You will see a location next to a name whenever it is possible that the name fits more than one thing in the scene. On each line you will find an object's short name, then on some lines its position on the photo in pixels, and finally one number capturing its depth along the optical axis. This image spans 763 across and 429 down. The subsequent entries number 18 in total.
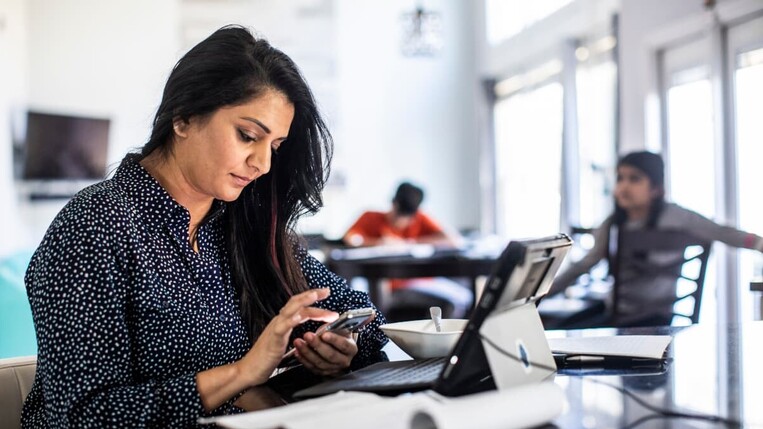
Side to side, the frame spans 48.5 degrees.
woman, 1.25
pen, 1.43
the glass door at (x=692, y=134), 4.73
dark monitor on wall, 6.04
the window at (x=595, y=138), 5.77
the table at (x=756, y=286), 2.49
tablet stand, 1.15
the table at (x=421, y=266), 4.77
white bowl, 1.44
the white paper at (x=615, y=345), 1.46
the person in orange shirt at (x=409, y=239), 5.60
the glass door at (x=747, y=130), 4.35
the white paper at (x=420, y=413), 0.95
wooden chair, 3.38
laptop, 1.11
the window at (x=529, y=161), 6.86
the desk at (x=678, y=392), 1.08
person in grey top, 3.52
